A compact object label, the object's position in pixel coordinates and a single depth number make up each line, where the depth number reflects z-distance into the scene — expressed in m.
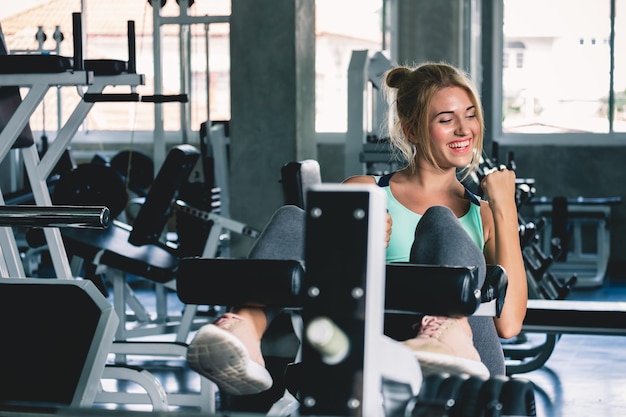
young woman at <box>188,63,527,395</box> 1.91
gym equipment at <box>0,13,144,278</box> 3.66
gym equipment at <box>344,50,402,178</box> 6.61
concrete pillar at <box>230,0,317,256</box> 6.15
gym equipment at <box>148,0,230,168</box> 6.31
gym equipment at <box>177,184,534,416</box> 1.46
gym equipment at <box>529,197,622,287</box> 8.94
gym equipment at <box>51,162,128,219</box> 6.65
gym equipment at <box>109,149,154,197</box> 9.64
